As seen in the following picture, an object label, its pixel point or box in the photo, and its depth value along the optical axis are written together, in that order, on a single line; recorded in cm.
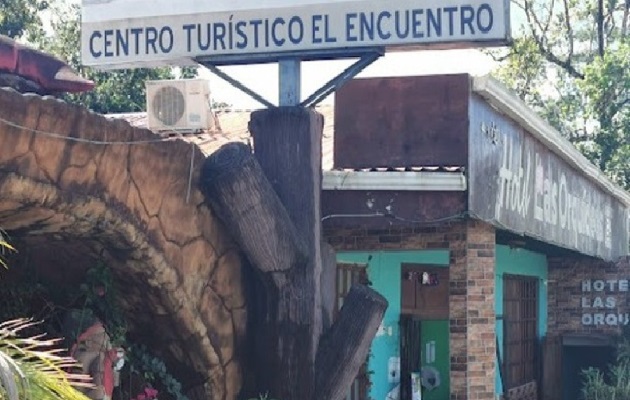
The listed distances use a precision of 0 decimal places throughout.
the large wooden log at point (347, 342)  745
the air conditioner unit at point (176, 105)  1043
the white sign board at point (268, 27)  771
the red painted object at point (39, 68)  690
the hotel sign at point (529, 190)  954
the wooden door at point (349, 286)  1053
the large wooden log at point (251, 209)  705
